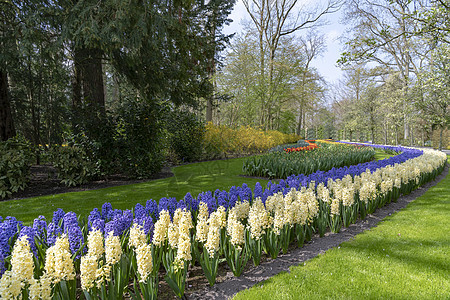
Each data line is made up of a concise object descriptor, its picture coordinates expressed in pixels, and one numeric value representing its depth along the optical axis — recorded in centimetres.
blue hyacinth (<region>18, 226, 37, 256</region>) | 200
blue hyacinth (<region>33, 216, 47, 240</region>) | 229
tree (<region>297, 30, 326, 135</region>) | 2414
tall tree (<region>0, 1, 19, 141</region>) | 486
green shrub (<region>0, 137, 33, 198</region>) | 542
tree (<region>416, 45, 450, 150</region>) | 1155
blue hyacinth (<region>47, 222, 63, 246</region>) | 208
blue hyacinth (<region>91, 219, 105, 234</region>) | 223
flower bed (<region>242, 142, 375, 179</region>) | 721
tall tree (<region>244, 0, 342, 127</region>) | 1917
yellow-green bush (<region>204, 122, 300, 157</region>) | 1131
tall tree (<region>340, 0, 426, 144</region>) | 1969
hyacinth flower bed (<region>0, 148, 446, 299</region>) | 162
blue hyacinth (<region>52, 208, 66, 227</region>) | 259
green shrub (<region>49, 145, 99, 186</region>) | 605
